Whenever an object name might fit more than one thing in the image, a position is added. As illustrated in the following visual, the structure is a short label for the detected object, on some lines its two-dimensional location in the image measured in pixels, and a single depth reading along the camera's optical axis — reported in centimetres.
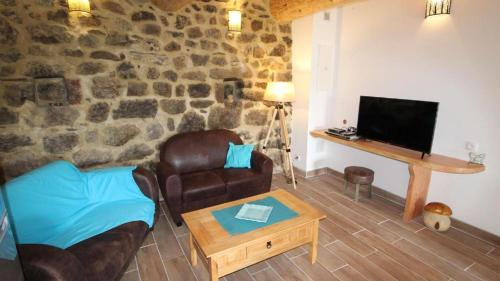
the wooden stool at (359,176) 335
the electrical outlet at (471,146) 262
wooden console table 253
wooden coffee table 184
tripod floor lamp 356
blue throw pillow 338
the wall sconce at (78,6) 260
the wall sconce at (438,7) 264
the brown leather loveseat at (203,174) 278
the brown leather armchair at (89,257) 134
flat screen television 274
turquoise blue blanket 186
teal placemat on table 203
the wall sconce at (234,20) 346
